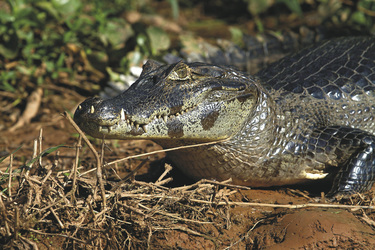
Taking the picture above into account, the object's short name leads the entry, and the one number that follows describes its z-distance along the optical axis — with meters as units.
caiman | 5.84
